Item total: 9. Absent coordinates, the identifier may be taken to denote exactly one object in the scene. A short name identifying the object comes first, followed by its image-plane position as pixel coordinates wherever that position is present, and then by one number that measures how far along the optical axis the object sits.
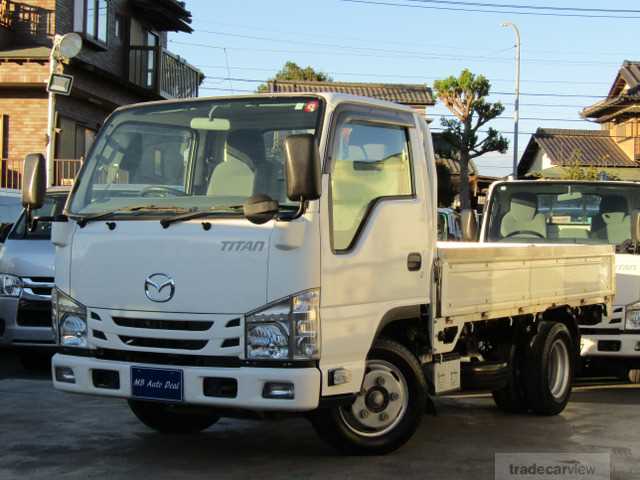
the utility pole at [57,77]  17.19
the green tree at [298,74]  54.56
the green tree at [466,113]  40.16
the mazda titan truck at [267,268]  5.88
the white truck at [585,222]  9.91
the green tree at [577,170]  39.17
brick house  22.86
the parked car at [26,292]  10.36
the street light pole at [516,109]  37.59
